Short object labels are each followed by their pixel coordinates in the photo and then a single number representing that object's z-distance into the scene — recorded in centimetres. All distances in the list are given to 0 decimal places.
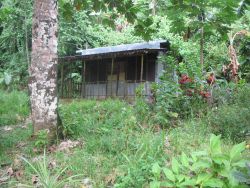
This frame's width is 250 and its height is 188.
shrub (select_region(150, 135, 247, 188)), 258
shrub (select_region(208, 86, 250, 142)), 455
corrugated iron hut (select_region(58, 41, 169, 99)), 1049
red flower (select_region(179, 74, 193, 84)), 633
